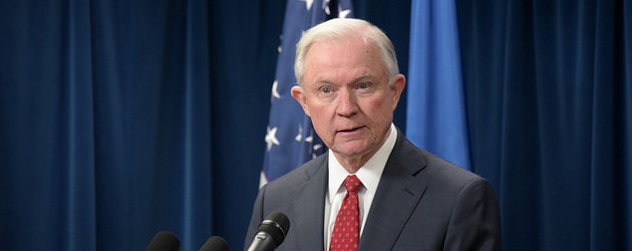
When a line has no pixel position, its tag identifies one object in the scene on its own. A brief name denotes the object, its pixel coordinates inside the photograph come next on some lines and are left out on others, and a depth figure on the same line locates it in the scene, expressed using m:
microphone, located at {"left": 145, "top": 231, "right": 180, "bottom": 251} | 2.69
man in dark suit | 3.12
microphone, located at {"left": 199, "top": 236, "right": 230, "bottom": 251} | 2.71
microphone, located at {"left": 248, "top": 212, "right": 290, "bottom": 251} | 2.73
